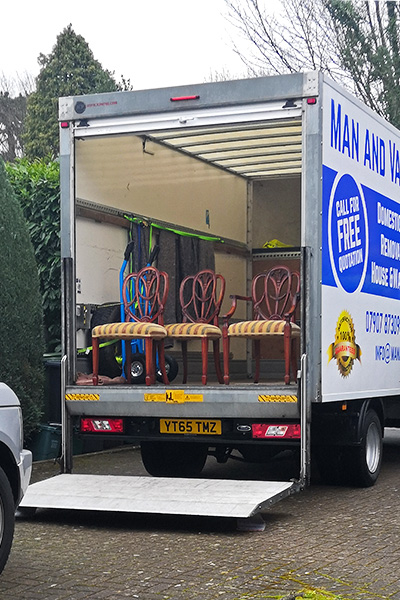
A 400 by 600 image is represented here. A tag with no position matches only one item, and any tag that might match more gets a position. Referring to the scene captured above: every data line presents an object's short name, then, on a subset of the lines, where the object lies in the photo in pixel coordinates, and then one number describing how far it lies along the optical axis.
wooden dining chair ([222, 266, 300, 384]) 8.04
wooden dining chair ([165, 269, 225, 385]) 8.45
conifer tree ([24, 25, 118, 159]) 34.06
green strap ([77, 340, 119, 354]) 8.32
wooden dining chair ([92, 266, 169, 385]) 8.11
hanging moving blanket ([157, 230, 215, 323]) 9.82
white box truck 7.39
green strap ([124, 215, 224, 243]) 9.21
